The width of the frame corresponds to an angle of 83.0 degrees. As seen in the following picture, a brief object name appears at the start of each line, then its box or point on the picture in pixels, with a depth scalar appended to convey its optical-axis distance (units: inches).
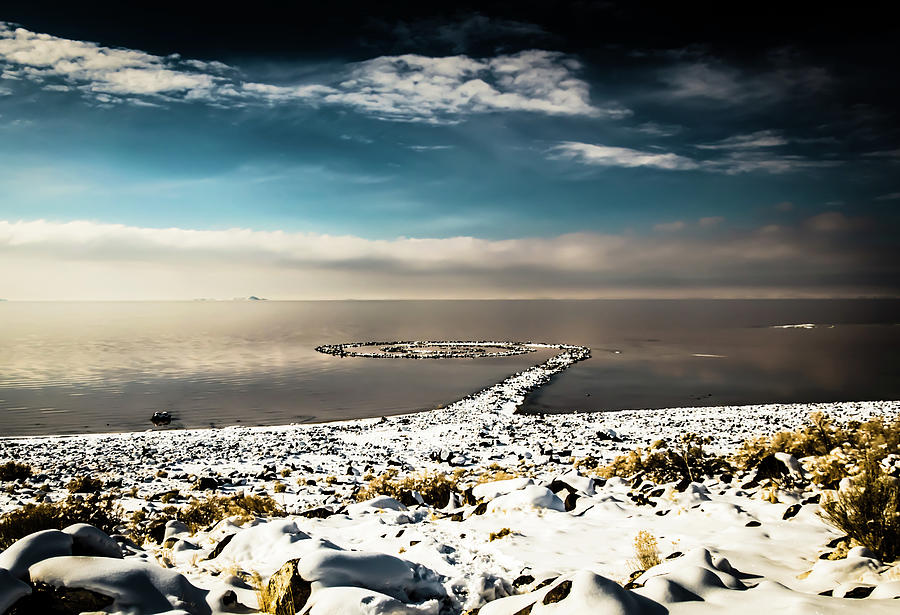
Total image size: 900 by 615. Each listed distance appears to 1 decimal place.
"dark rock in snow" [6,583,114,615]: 147.7
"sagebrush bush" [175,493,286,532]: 330.0
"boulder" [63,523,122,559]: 199.6
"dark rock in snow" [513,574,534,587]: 208.0
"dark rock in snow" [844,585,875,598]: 161.2
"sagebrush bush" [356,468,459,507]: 372.2
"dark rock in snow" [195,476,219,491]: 444.5
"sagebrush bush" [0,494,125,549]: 278.4
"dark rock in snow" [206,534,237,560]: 247.6
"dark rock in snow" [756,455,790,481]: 347.9
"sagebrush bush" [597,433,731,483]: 386.9
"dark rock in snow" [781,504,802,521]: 278.2
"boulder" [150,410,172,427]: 1135.0
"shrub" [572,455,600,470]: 465.9
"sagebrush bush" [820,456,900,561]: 206.7
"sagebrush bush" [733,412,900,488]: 329.1
